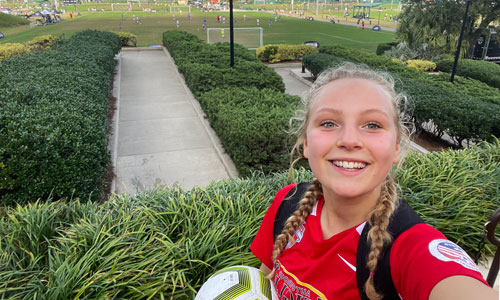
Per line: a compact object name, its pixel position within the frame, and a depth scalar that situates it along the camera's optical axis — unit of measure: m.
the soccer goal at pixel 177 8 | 101.55
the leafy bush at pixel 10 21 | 50.53
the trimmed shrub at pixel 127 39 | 21.59
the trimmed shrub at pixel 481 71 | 12.98
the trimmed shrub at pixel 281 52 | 18.39
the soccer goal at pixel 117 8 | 97.25
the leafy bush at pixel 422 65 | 16.56
